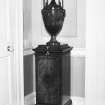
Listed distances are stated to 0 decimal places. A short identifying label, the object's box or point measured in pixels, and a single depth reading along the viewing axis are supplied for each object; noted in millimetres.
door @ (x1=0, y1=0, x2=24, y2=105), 2912
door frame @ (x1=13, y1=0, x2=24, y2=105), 3148
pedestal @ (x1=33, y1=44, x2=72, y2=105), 3123
